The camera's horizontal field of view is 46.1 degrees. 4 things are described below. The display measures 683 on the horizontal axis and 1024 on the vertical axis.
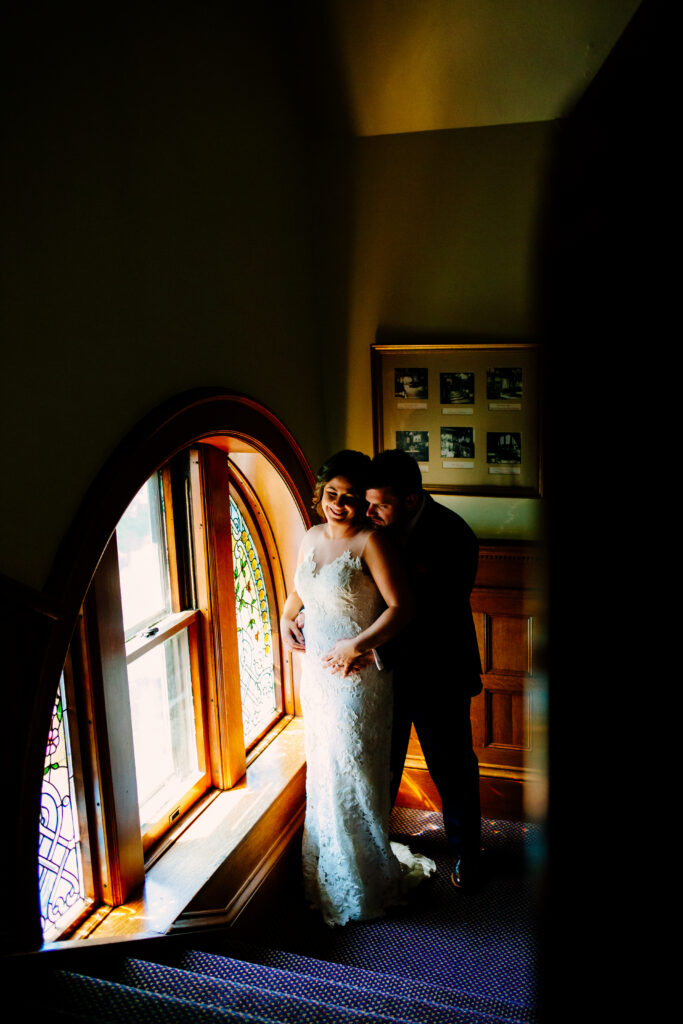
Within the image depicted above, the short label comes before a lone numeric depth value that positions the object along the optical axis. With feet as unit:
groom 9.61
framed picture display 11.62
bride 8.90
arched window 7.24
